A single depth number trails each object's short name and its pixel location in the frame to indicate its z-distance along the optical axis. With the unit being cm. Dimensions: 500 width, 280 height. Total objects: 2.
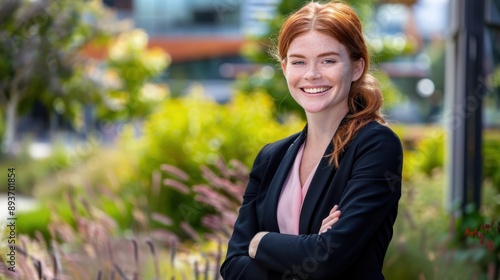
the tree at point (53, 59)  1474
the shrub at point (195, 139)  829
